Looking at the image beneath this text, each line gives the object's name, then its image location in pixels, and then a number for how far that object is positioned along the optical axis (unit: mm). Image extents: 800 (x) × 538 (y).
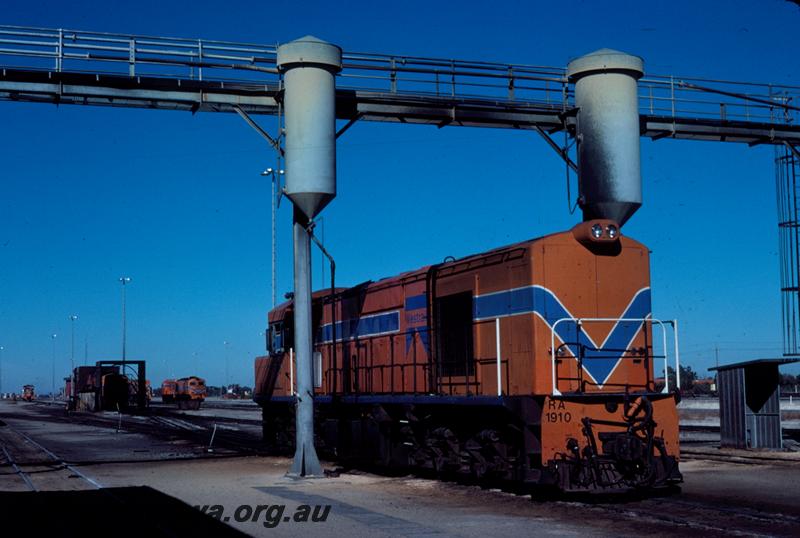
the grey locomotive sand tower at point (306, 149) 20938
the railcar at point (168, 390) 95688
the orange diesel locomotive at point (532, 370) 15305
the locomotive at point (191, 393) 84000
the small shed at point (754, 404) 25578
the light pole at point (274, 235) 42241
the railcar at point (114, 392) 73125
